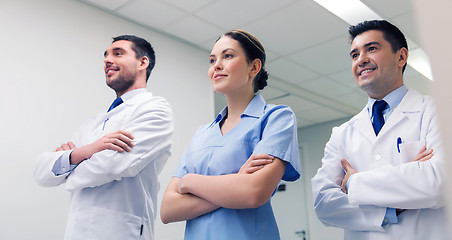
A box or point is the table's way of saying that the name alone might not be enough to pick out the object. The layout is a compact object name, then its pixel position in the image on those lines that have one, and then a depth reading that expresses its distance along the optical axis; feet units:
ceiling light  9.94
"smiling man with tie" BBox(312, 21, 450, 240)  3.67
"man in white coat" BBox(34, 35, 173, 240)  4.66
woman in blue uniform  3.57
